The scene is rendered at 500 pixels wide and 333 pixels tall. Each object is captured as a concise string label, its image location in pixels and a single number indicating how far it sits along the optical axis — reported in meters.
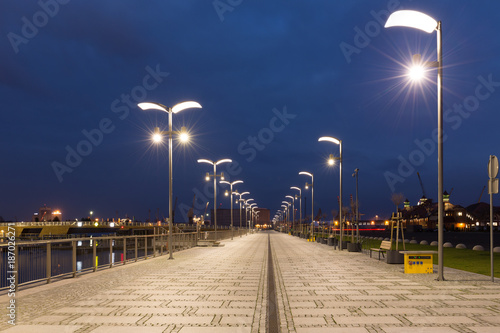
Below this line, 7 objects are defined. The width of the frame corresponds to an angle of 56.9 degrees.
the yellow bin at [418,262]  15.57
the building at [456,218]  175.75
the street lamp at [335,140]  31.16
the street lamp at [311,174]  52.91
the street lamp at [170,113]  23.53
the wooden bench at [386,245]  20.02
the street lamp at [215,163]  45.75
